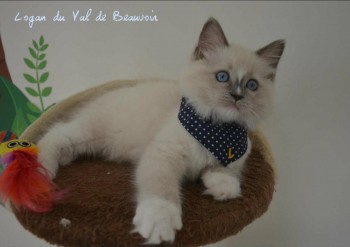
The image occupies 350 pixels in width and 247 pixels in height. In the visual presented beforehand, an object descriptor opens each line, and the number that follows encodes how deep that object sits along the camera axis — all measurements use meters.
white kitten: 0.41
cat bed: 0.36
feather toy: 0.37
